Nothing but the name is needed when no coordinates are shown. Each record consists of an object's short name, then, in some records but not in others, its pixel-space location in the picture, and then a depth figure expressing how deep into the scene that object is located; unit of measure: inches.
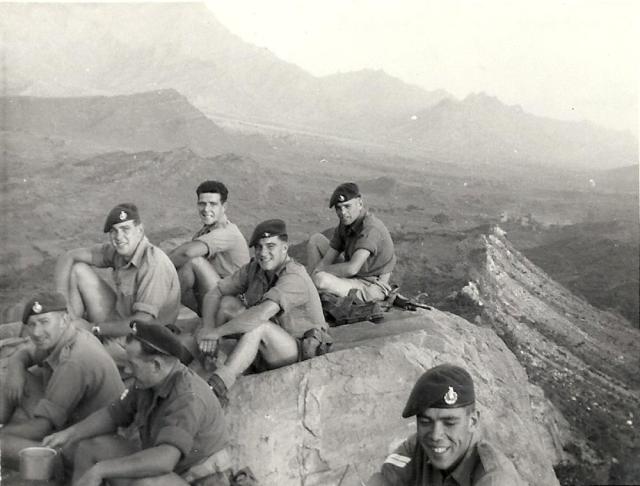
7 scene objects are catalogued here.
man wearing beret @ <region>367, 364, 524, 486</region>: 107.0
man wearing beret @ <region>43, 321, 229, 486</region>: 136.0
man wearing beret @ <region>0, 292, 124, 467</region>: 164.1
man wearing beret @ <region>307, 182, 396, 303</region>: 257.8
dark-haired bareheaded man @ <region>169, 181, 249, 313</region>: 238.7
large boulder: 191.6
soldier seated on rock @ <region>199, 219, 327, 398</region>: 185.0
